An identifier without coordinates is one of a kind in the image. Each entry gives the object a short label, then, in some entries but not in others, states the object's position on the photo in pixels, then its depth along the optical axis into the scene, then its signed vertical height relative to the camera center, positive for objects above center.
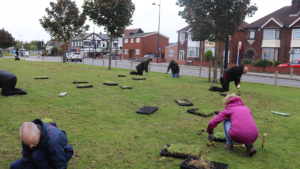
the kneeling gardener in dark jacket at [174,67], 18.08 -0.18
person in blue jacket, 3.08 -1.23
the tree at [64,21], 29.94 +5.56
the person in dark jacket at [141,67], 16.98 -0.21
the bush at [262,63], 32.66 +0.45
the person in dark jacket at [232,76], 10.49 -0.48
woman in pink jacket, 4.59 -1.20
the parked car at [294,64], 31.84 +0.35
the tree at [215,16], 14.96 +3.32
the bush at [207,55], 40.01 +1.83
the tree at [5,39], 60.47 +6.20
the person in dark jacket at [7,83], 8.11 -0.74
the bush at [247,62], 36.00 +0.60
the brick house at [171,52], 60.08 +3.42
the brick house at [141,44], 65.62 +5.98
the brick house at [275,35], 37.31 +5.28
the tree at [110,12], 20.84 +4.75
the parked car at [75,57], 43.25 +1.16
